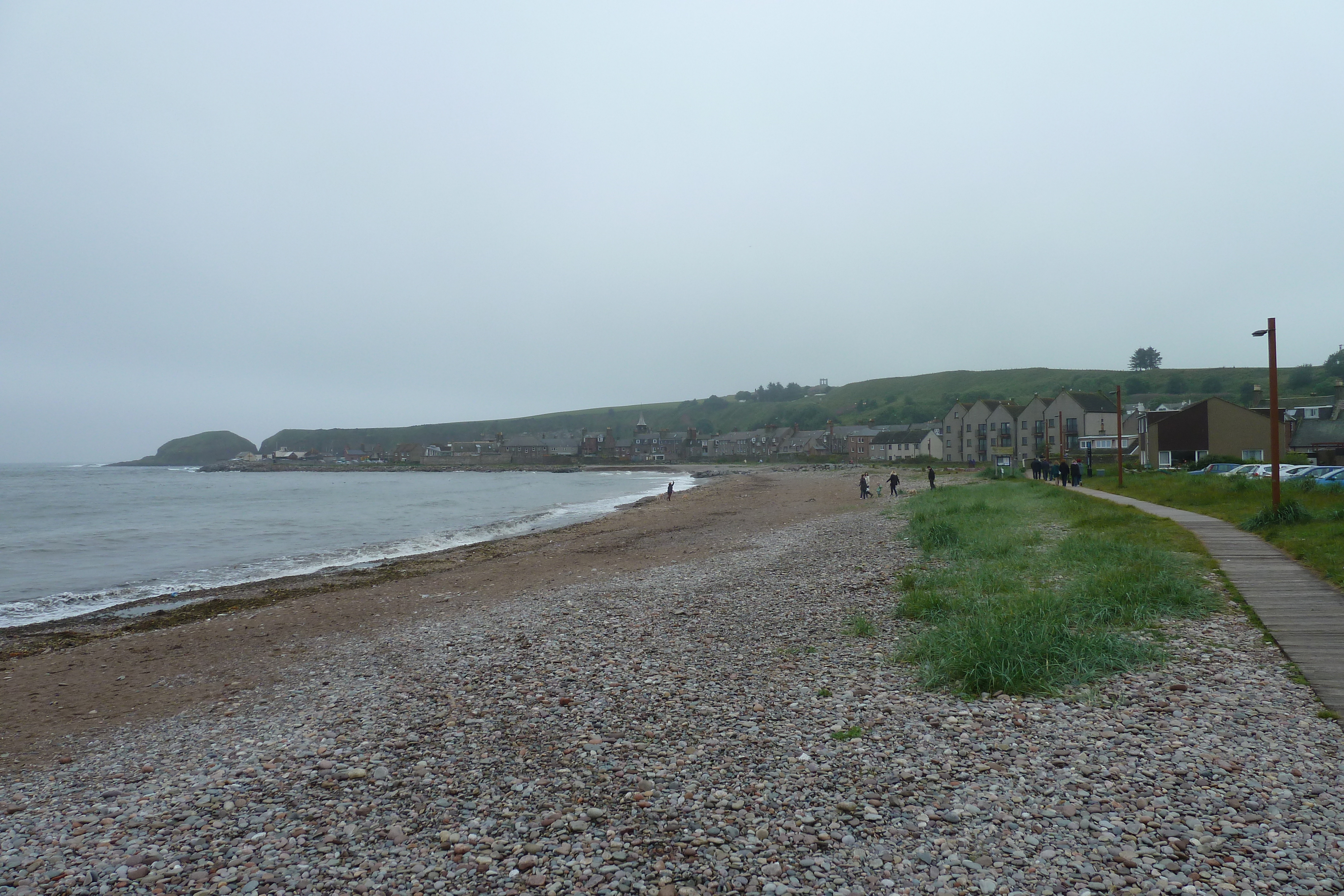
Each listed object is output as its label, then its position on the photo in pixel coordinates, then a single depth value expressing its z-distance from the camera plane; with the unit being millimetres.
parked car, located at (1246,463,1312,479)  32656
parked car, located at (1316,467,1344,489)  23734
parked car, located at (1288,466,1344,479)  28984
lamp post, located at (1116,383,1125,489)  31620
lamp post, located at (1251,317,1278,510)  15609
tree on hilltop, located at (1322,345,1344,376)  113819
